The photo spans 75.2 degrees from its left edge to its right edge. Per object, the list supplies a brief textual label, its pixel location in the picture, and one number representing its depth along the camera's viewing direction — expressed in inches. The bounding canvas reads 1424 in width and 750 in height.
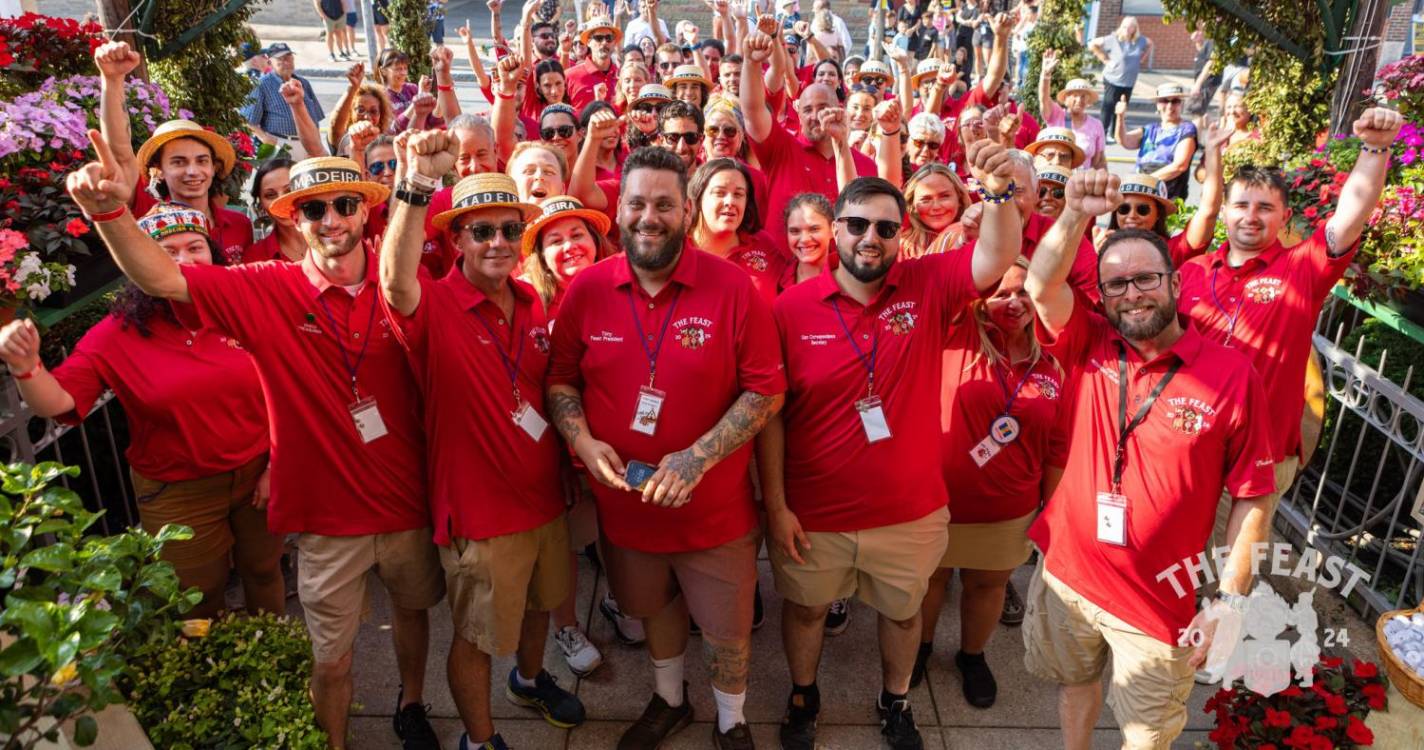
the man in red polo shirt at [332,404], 124.2
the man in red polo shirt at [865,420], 137.9
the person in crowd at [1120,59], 618.2
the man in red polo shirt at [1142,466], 118.3
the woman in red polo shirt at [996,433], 151.0
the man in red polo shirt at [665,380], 133.4
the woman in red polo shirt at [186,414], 138.1
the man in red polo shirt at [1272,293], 169.2
